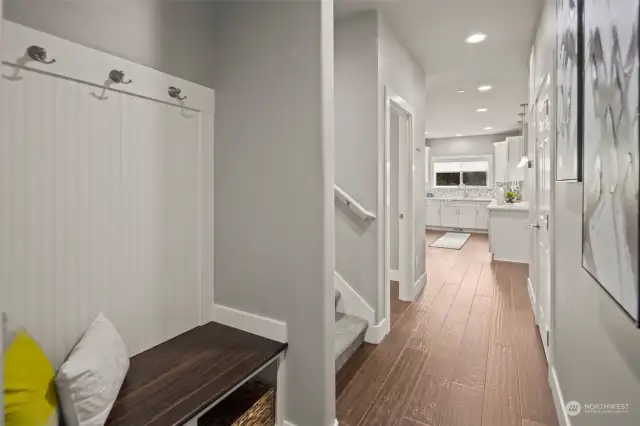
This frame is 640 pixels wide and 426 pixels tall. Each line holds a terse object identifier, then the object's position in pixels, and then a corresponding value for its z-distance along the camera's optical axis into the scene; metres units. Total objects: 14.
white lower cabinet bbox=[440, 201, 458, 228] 9.06
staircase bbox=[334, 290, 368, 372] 2.38
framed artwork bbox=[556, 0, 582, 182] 1.23
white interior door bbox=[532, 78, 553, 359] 2.42
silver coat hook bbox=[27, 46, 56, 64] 1.22
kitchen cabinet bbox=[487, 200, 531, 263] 5.45
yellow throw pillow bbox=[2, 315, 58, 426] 0.99
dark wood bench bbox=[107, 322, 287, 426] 1.23
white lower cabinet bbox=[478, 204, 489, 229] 8.63
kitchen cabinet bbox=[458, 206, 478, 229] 8.79
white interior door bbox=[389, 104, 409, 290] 3.69
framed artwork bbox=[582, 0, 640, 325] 0.71
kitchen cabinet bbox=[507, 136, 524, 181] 7.27
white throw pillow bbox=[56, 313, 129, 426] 1.10
